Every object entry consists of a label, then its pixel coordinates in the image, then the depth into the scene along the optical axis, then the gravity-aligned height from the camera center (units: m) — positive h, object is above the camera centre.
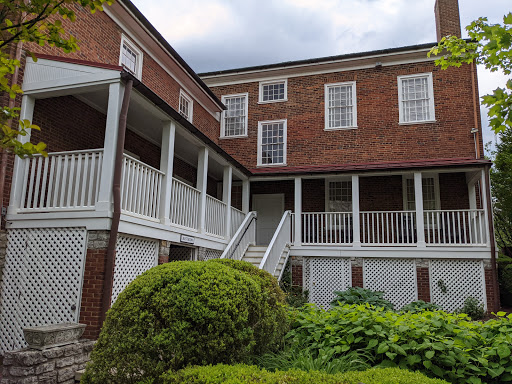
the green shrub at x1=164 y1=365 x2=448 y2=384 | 3.35 -0.85
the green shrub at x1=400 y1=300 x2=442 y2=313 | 10.50 -0.72
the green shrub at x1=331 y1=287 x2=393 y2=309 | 11.09 -0.55
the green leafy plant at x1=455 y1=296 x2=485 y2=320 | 11.41 -0.82
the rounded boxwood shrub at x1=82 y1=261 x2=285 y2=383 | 3.84 -0.53
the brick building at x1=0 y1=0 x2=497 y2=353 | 7.29 +3.14
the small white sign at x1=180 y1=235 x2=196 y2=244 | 9.61 +0.79
